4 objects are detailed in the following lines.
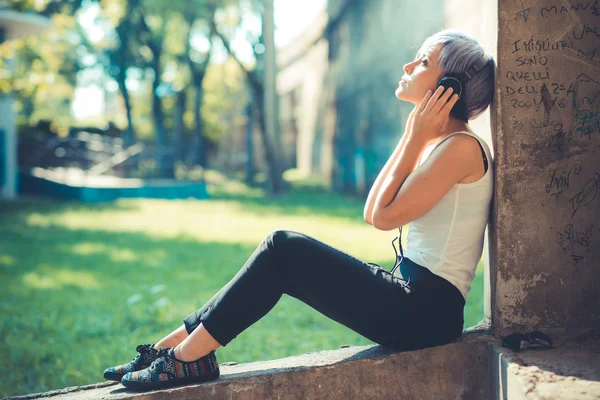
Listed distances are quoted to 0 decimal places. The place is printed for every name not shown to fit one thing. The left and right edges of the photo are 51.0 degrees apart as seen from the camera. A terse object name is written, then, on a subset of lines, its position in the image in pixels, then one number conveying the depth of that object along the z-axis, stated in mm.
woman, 2537
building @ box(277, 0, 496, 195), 14820
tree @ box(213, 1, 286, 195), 19000
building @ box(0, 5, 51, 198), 15774
